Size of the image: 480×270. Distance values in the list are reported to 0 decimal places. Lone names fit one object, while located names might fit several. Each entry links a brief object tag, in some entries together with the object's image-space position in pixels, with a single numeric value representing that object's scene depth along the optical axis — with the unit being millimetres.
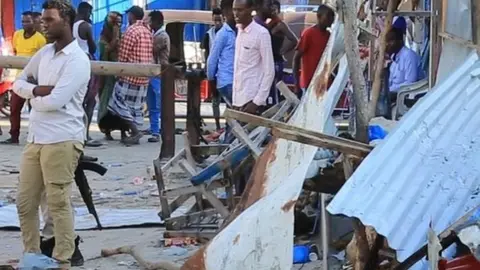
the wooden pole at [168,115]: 10807
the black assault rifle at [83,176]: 7324
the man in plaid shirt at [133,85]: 13547
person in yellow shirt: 13484
